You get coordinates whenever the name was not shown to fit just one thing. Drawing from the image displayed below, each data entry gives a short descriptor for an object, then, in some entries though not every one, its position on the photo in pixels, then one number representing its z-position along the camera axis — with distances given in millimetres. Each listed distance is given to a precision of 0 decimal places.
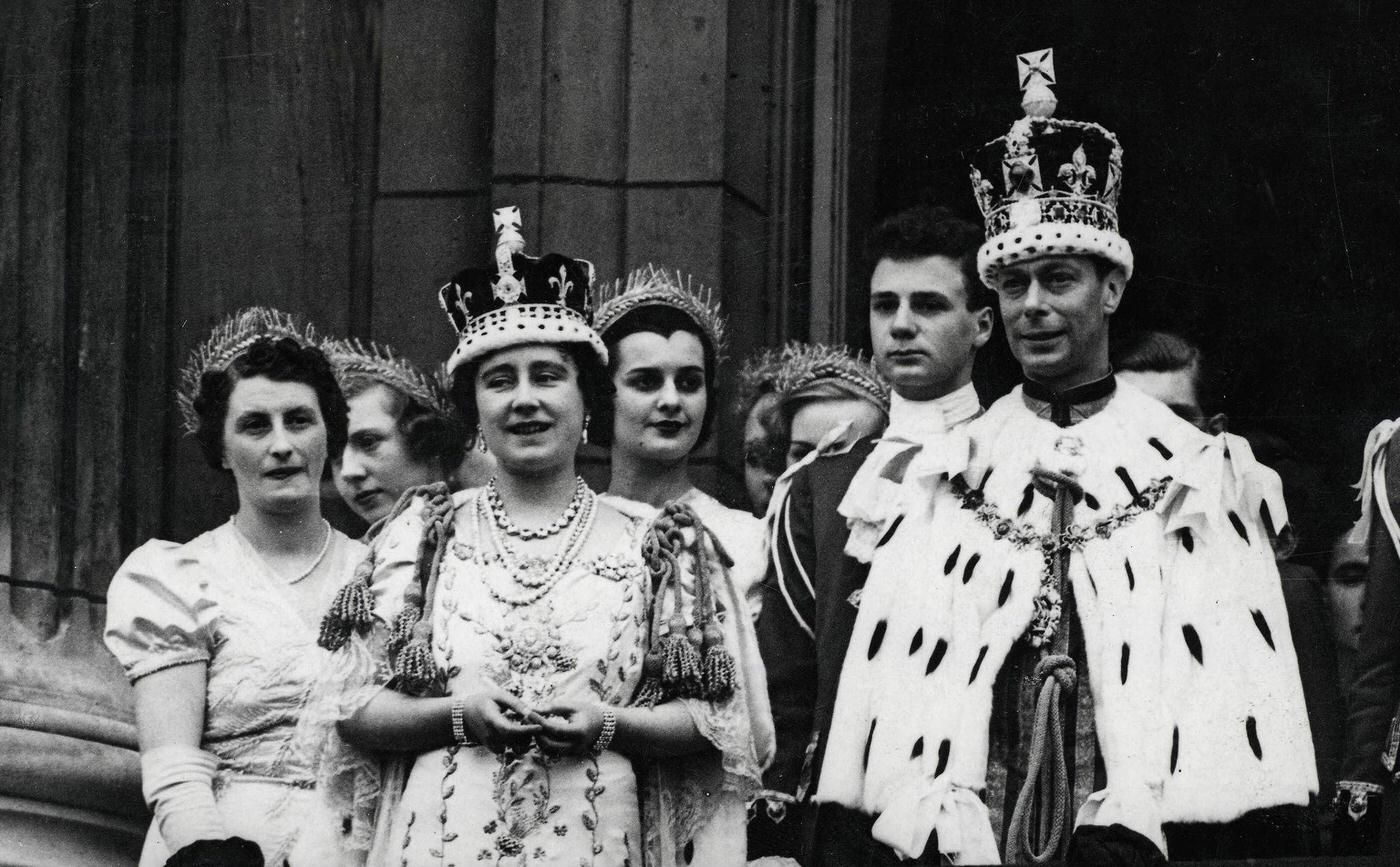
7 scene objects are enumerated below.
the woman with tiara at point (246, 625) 7055
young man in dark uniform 7156
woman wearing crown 6578
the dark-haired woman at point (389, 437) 7703
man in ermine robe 6871
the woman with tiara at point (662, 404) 7445
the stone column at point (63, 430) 7645
